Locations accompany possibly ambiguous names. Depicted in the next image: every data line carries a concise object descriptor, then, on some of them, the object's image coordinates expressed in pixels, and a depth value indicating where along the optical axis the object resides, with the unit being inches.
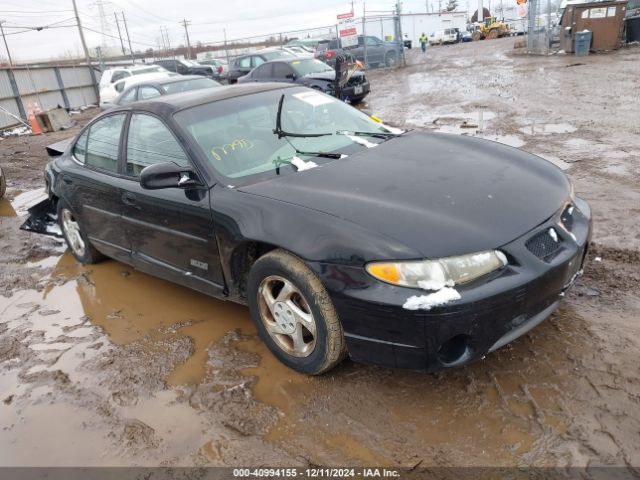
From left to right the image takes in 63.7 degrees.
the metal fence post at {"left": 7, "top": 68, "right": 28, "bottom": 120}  724.7
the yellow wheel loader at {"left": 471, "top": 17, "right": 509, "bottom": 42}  1788.9
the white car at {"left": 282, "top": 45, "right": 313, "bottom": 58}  901.6
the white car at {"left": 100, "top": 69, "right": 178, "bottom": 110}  622.2
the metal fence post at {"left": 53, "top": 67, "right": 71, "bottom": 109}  863.8
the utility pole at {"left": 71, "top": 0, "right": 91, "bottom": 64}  1288.1
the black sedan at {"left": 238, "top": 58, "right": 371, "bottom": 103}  538.6
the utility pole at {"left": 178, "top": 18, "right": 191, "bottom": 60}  2579.7
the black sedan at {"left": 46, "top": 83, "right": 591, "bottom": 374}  96.4
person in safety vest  1462.5
